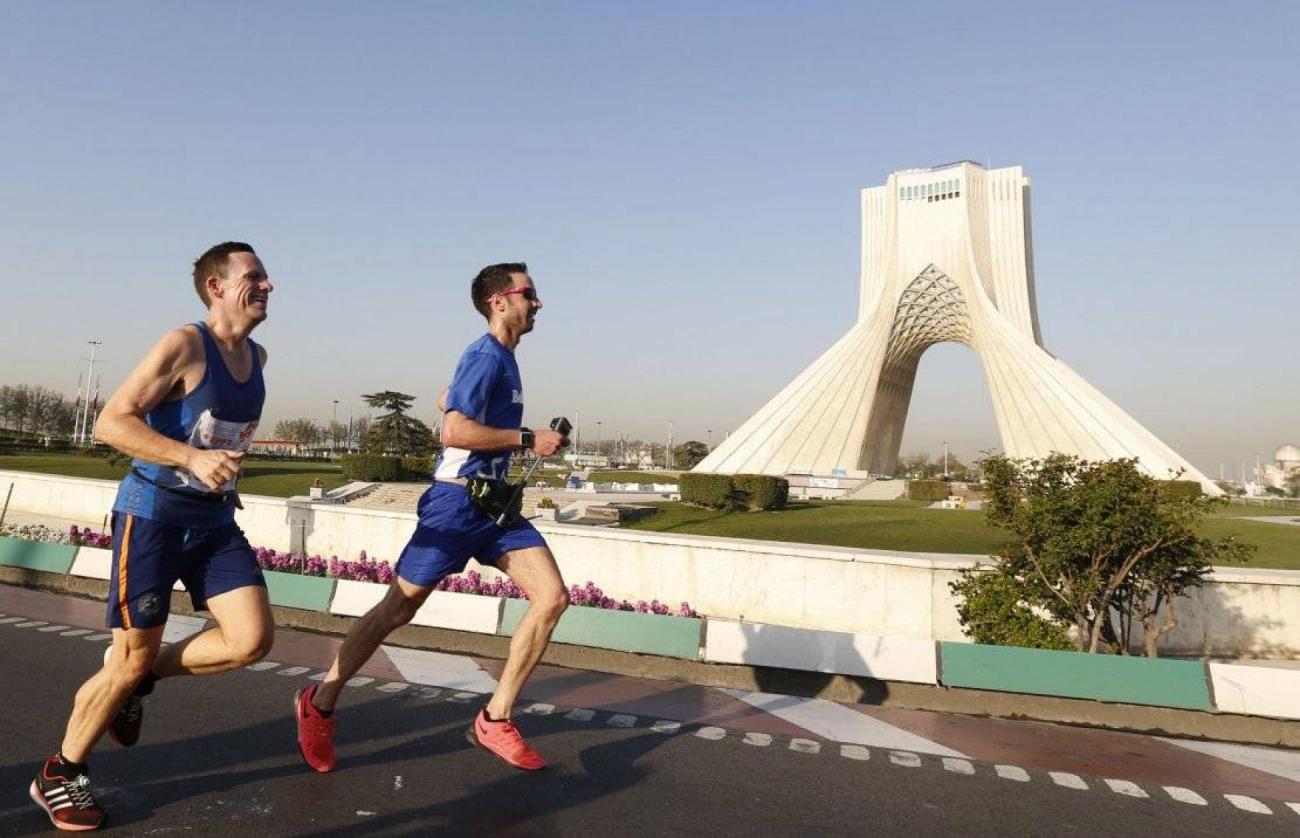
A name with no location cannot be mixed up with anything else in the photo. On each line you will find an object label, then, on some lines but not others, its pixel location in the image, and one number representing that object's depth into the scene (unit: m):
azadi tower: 56.41
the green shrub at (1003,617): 7.70
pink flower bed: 9.55
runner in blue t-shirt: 4.06
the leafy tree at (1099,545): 7.57
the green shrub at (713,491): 31.48
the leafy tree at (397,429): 70.38
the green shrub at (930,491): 48.81
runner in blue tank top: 3.20
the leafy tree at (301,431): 134.50
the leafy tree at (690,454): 97.22
